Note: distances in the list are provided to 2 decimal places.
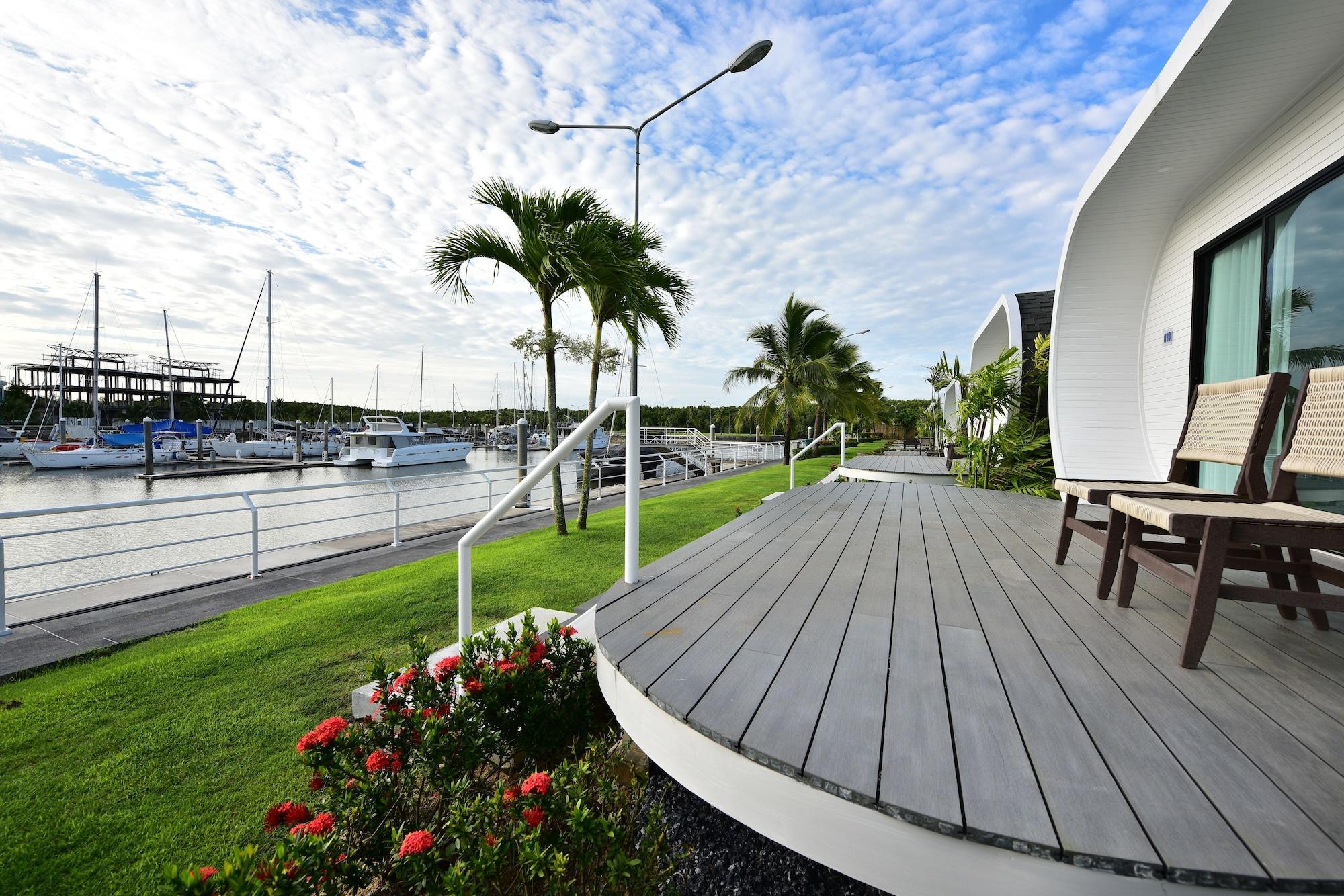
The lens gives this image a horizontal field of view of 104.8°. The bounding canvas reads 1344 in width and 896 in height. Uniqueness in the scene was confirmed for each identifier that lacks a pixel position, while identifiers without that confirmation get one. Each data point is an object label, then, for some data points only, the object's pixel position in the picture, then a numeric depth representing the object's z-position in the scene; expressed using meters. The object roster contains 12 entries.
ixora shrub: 1.25
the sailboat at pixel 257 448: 34.44
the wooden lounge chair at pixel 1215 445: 2.29
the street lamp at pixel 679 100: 6.44
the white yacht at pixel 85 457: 26.03
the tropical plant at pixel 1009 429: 7.30
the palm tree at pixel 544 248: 6.23
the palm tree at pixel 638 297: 6.72
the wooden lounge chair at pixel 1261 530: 1.60
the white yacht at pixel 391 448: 28.47
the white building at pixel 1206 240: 3.27
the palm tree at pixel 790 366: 19.08
